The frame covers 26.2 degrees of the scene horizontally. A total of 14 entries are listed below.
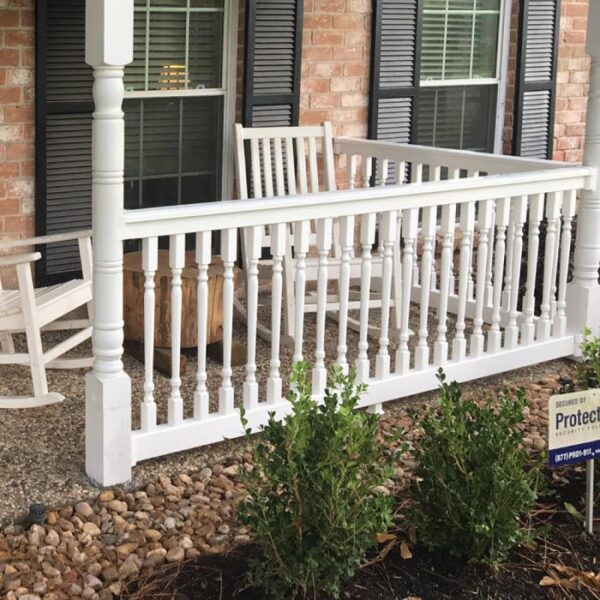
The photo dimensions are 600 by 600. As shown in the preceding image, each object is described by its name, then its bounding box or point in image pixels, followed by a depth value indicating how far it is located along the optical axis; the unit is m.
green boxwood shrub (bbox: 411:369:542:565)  3.79
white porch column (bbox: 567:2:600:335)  6.19
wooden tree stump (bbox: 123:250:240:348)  5.73
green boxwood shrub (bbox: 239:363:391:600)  3.55
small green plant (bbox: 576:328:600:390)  4.50
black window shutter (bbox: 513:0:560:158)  8.19
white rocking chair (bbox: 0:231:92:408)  5.11
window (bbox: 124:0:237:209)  6.46
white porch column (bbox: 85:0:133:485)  4.28
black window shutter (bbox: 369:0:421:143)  7.34
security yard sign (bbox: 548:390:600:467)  3.88
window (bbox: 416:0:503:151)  7.84
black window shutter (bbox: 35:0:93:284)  5.98
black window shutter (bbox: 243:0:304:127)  6.71
